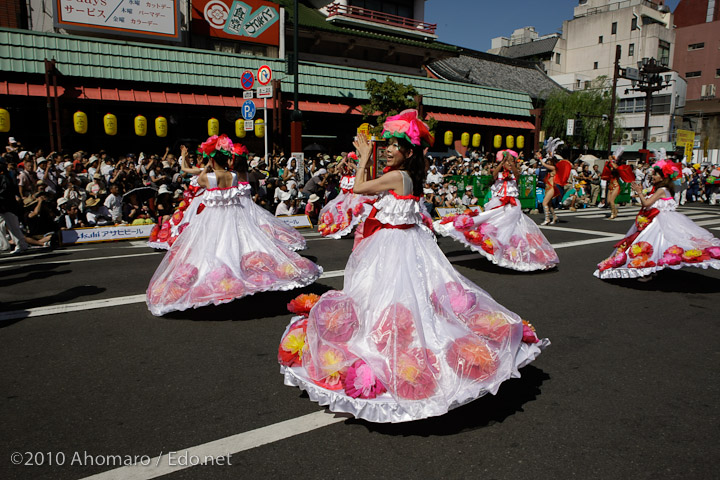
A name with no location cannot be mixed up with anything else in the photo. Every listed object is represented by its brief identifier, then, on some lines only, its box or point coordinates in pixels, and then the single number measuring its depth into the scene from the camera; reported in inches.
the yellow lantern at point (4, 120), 680.4
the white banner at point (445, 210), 645.9
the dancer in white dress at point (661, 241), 273.6
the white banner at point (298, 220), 562.5
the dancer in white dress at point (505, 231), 332.5
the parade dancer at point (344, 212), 473.4
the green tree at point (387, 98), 933.8
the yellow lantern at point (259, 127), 802.3
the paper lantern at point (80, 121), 725.3
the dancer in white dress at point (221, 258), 228.5
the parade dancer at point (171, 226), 371.2
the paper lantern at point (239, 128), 821.9
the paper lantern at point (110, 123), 746.2
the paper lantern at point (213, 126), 826.8
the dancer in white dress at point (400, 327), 132.3
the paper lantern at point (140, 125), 773.9
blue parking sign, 627.5
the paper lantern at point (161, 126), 787.4
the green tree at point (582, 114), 1569.9
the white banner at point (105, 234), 463.5
